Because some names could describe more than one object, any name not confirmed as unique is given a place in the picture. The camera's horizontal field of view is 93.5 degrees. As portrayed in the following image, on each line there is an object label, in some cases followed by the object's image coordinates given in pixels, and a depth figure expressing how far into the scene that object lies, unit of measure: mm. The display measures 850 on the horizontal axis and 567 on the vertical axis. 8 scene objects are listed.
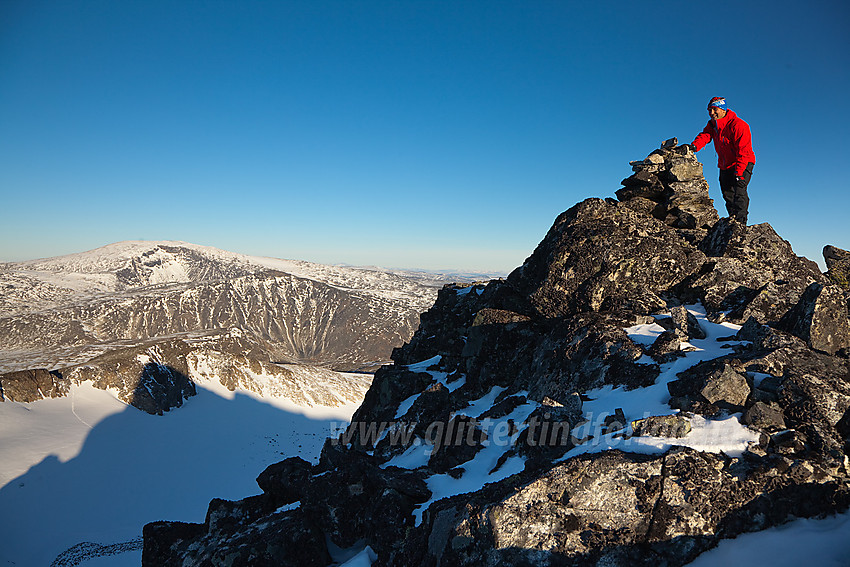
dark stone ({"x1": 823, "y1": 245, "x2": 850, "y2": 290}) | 16688
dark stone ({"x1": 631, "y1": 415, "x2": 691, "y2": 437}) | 8922
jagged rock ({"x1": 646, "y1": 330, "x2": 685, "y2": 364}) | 12406
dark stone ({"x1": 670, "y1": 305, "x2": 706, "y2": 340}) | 13445
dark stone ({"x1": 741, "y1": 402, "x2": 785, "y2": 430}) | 8680
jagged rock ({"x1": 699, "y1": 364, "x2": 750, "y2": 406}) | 9258
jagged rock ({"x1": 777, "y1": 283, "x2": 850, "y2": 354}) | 10906
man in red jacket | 17172
